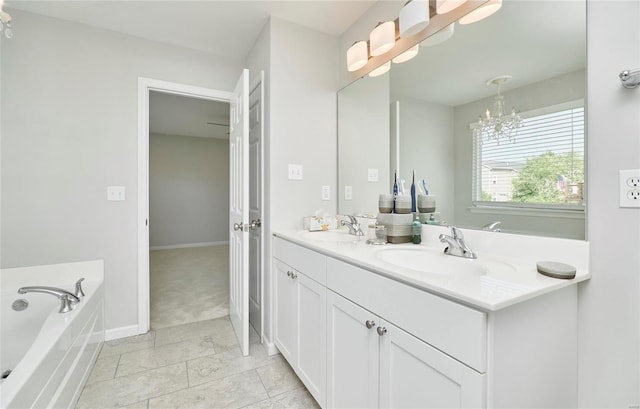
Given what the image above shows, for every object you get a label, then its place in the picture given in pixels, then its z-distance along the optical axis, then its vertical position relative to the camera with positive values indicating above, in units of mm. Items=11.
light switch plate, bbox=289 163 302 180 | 2037 +228
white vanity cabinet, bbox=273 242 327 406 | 1347 -620
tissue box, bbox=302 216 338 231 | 1956 -148
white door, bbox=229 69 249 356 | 1864 -72
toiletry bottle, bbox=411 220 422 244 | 1444 -155
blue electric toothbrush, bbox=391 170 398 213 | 1722 +113
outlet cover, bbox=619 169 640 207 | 837 +44
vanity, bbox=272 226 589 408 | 699 -382
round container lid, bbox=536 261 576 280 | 832 -207
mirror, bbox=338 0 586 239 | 1020 +478
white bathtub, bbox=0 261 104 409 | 1041 -676
